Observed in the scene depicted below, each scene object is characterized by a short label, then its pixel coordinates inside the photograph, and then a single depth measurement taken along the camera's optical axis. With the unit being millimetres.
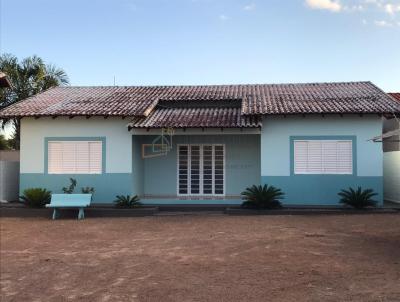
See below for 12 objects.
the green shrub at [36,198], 15406
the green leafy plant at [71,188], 15723
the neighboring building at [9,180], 16875
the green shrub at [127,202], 15344
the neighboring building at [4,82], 14256
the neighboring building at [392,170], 16359
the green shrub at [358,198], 14664
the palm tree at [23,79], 21109
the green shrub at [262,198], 14867
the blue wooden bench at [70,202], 14284
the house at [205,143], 15461
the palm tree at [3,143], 26062
